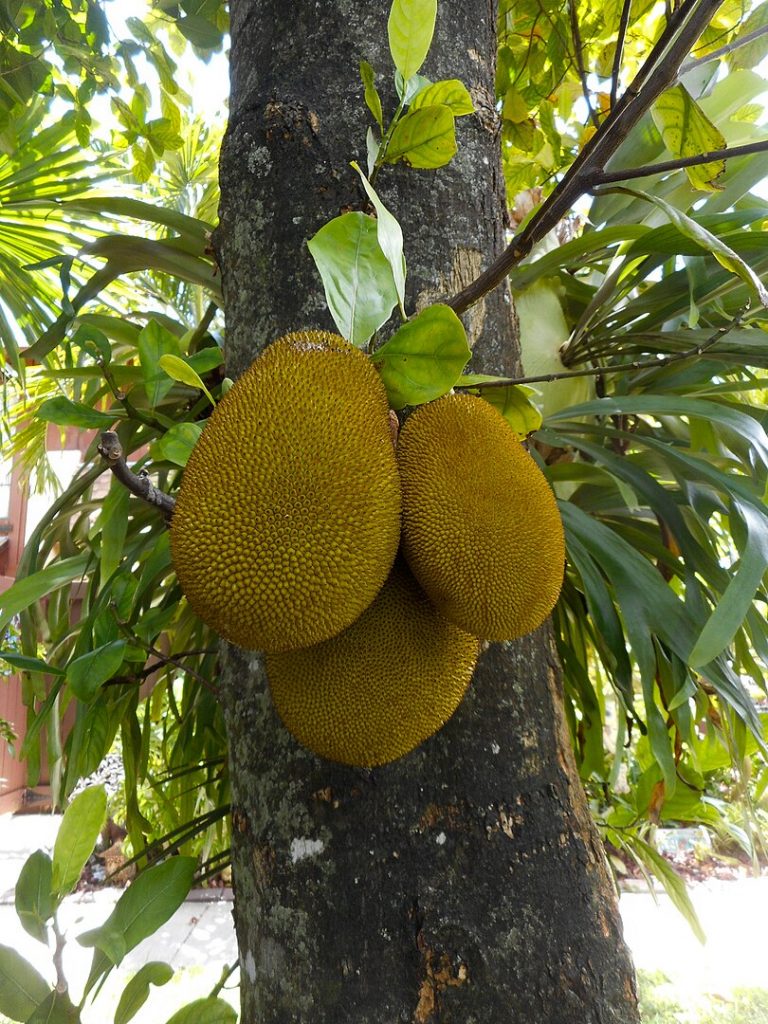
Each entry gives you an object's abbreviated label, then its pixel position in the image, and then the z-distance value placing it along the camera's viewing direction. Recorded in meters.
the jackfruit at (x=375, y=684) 0.41
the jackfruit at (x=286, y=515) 0.36
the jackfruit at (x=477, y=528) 0.40
